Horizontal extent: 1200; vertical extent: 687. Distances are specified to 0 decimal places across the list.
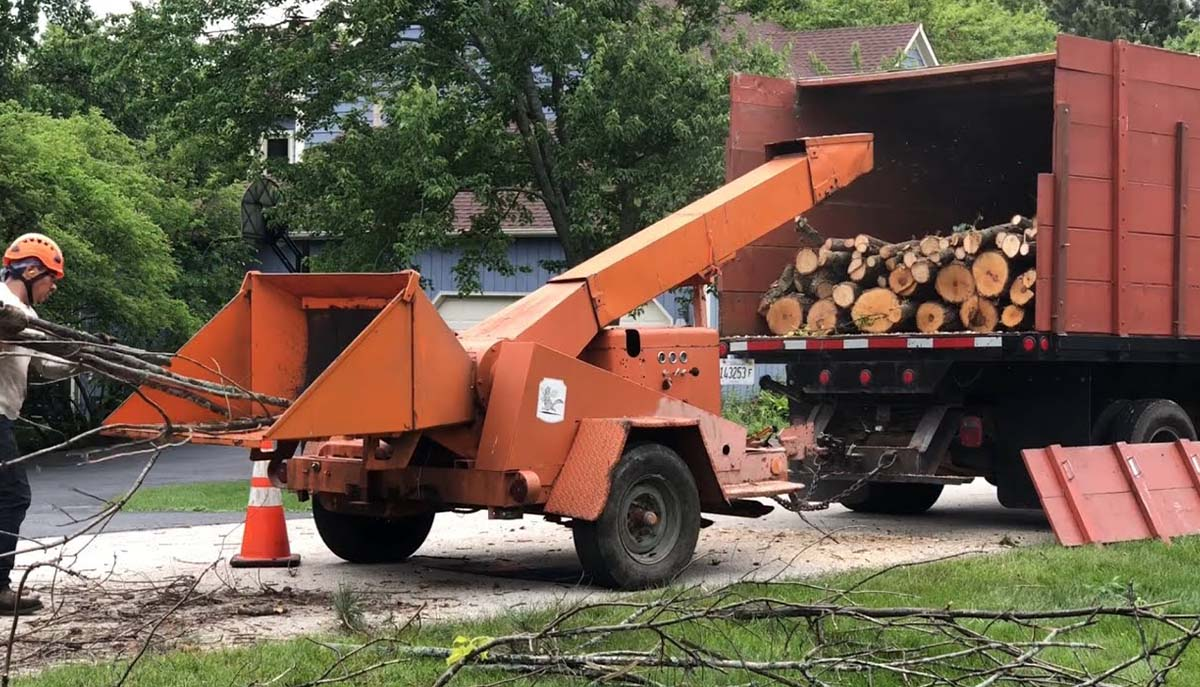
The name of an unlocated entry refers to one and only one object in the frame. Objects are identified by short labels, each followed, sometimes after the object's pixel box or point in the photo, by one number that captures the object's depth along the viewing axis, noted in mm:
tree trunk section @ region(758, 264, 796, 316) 12312
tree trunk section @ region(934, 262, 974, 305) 11297
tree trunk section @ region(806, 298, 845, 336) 11922
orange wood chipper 7887
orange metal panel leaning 10172
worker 7543
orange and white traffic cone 9523
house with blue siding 22933
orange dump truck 10562
